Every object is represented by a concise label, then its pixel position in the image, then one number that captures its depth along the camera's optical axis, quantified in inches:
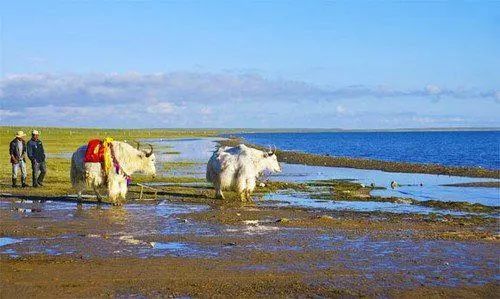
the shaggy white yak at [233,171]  735.1
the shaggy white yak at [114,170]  662.2
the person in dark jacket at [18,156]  815.7
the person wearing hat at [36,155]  816.3
